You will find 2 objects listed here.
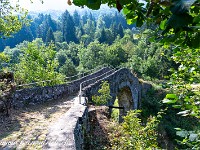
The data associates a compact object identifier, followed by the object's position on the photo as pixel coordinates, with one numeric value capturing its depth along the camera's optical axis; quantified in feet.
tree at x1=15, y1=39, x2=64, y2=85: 48.68
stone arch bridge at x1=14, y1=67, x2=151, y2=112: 25.88
